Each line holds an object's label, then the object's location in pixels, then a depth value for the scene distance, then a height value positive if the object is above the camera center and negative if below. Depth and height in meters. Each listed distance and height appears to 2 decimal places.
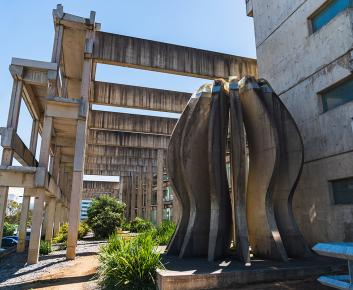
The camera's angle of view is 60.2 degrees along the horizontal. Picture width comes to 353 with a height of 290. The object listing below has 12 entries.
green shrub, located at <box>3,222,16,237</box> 33.61 -0.43
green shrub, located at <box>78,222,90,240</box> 28.19 -0.39
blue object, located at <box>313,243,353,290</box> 4.61 -0.46
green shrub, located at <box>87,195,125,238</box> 27.27 +0.83
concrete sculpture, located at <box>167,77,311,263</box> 10.45 +1.93
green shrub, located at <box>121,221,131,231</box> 36.50 -0.18
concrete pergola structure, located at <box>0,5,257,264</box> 14.62 +7.99
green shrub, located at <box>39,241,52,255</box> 16.72 -1.23
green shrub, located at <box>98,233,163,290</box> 7.96 -1.12
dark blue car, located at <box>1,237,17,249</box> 27.30 -1.39
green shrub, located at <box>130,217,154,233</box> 34.78 +0.04
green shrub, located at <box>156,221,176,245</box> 16.96 -0.40
